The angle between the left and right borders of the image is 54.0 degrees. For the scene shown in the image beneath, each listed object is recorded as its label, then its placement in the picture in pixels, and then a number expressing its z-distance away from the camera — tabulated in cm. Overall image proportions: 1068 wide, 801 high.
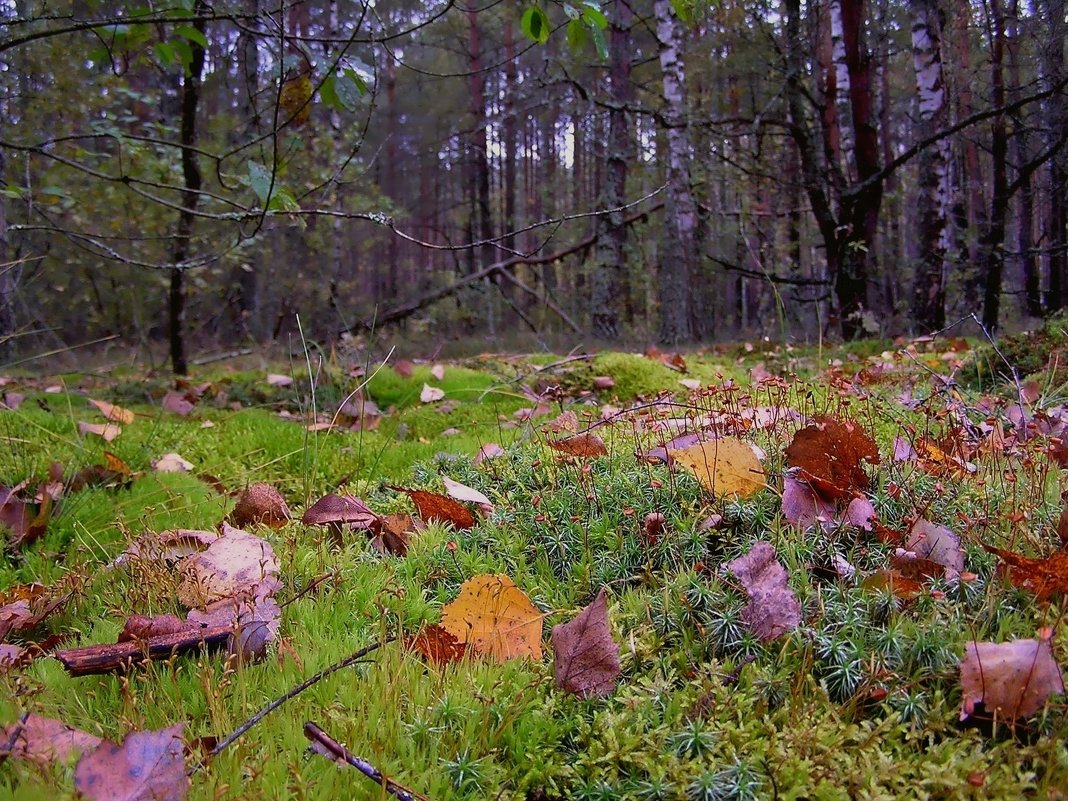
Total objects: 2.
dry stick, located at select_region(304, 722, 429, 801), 43
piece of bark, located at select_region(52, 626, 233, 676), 50
